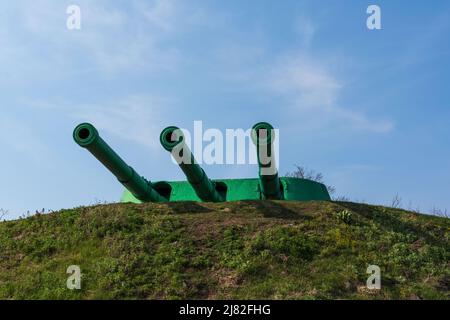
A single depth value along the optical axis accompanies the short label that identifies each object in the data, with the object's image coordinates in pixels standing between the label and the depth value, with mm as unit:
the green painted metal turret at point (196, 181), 10531
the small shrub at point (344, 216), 11438
